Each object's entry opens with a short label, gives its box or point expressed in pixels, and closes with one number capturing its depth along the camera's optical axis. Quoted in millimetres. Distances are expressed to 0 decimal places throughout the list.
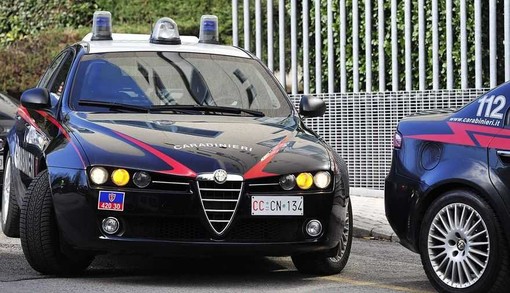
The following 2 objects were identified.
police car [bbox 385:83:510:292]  16446
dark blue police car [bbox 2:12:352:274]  17275
